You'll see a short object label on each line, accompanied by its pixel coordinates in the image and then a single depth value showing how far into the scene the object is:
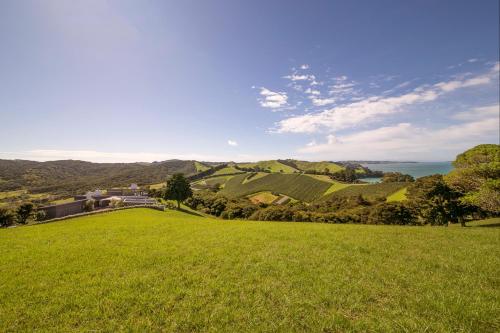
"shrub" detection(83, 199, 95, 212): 57.63
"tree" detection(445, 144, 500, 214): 21.50
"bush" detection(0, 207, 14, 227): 58.56
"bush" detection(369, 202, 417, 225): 49.94
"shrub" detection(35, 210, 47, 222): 58.27
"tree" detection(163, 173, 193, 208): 69.37
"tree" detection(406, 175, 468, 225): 35.03
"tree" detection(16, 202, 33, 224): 62.44
